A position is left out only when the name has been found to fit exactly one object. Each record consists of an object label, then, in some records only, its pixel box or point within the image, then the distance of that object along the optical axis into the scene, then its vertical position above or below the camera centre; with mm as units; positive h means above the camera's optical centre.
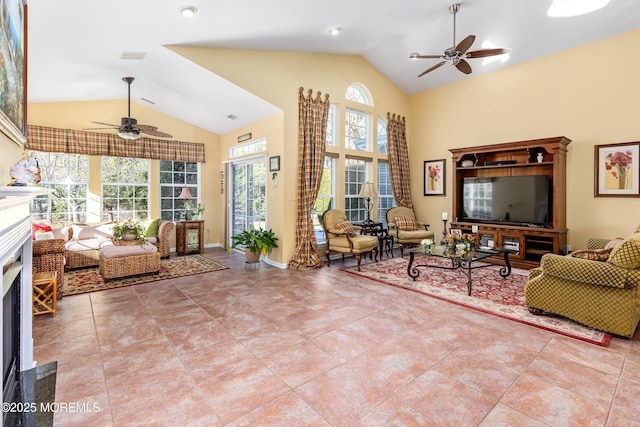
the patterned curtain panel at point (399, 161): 7082 +1102
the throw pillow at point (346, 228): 5329 -330
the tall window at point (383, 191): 7223 +413
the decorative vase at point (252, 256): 5522 -834
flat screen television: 5398 +177
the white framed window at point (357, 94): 6537 +2425
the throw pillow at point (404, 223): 6598 -301
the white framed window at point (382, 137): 7160 +1638
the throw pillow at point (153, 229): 6140 -406
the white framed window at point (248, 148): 5988 +1240
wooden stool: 3229 -876
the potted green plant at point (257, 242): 5371 -582
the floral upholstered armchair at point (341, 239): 5266 -521
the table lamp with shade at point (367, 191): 6116 +346
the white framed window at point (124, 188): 6328 +423
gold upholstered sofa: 2691 -729
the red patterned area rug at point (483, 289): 2969 -1049
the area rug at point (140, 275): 4277 -1034
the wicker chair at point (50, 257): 3627 -574
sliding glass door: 6133 +290
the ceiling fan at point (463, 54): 3867 +1974
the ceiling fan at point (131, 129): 5051 +1284
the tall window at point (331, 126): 6269 +1653
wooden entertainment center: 5141 +516
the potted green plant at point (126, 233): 4957 -391
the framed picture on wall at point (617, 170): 4723 +608
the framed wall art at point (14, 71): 1697 +844
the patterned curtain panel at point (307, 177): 5441 +551
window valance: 5551 +1241
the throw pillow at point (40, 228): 4894 -314
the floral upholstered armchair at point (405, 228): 6270 -407
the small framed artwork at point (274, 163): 5409 +788
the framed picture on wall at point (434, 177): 6965 +713
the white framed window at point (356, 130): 6590 +1682
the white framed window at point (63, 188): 5750 +374
